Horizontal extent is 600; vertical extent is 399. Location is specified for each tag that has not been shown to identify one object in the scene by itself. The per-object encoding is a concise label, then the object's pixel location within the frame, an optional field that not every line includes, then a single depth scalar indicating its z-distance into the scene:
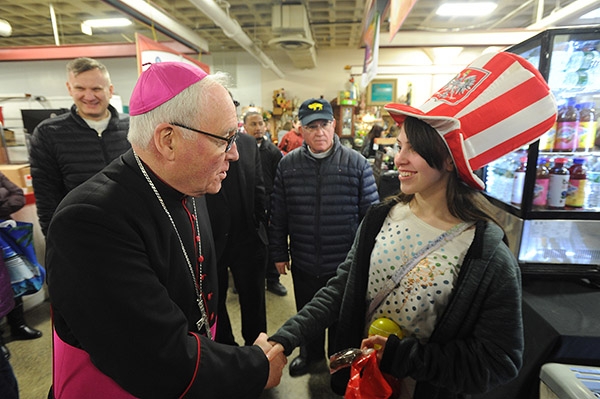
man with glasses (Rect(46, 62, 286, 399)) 0.76
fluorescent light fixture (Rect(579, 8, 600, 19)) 3.71
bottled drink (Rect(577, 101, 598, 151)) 1.88
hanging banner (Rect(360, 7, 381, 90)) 3.07
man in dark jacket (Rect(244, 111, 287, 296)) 3.54
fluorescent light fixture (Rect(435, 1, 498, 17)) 5.65
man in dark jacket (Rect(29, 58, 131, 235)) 2.20
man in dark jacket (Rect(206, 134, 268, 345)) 2.02
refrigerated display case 1.82
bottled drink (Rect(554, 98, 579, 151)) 1.87
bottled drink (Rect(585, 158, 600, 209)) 1.90
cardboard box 3.36
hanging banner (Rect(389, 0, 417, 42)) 2.24
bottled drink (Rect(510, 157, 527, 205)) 1.94
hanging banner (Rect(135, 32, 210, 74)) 3.43
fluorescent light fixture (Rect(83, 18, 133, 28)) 6.63
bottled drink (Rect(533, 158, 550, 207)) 1.87
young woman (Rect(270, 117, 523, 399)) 0.99
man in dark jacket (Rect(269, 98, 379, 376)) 2.22
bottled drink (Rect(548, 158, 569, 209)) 1.84
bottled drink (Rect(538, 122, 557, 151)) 1.90
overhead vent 5.84
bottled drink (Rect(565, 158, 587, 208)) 1.85
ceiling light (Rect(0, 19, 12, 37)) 5.59
